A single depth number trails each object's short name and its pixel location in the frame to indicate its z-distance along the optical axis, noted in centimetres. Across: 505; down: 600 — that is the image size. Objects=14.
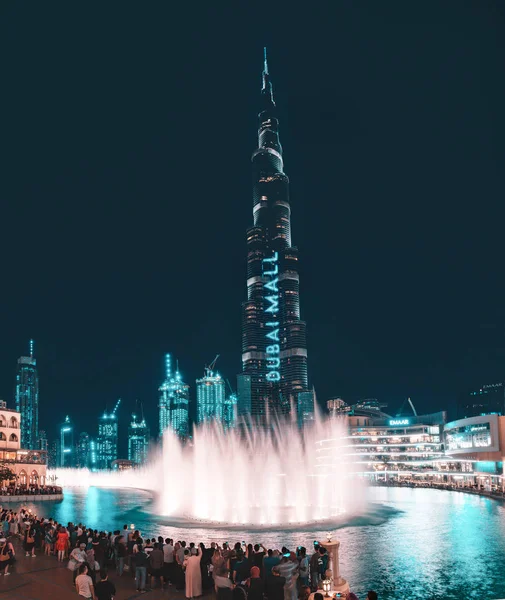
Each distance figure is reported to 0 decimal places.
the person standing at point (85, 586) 1673
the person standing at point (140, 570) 2030
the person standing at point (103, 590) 1577
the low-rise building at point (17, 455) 11131
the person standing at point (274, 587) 1739
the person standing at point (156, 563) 2081
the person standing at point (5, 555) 2203
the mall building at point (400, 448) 14912
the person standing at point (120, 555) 2258
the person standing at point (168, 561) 2086
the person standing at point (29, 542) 2662
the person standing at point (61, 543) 2573
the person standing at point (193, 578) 1880
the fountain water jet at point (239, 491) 5362
